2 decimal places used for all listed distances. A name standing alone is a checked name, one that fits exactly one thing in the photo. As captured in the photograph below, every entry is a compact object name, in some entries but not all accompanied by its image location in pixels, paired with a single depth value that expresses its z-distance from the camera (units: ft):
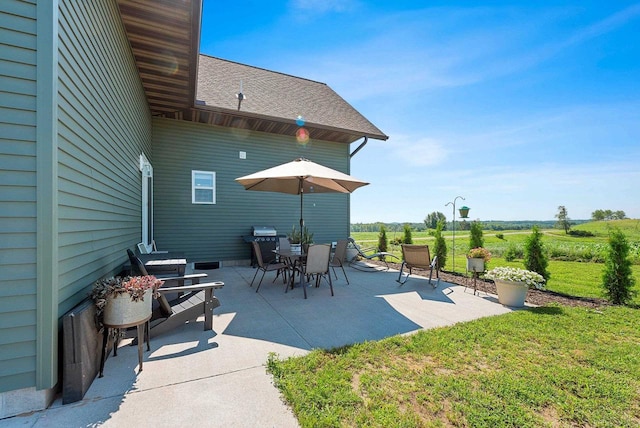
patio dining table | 16.07
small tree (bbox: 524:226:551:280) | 18.53
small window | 24.14
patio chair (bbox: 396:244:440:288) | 17.44
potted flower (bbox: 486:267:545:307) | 13.87
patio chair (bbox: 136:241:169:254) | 16.62
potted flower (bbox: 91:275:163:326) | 7.06
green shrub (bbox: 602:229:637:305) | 15.28
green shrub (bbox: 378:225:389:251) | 32.40
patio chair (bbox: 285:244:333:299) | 15.08
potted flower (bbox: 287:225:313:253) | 26.68
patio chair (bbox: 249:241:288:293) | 16.21
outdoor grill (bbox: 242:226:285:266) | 24.27
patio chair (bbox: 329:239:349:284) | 18.04
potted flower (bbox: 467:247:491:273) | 17.20
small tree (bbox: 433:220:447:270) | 24.43
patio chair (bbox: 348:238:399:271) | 27.22
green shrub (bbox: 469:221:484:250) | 22.56
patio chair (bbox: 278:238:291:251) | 21.22
